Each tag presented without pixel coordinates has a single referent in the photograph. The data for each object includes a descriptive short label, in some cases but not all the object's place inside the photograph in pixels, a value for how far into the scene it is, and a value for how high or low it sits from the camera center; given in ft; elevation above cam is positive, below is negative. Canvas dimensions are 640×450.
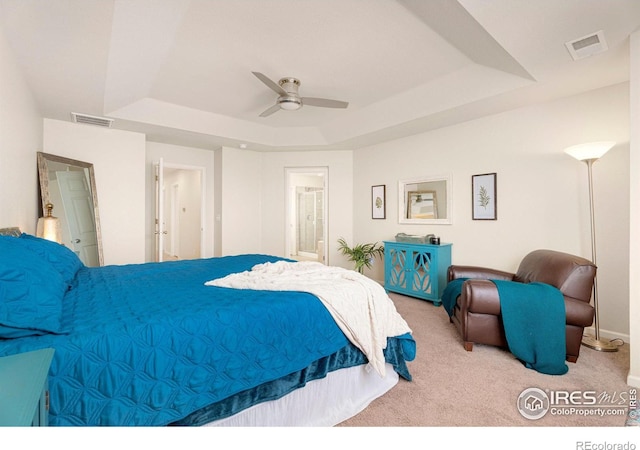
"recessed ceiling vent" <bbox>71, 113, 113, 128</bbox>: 11.84 +4.21
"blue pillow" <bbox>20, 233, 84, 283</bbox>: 5.61 -0.63
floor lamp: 8.55 +1.18
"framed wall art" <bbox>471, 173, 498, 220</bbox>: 12.20 +1.07
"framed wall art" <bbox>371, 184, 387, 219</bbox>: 16.42 +1.12
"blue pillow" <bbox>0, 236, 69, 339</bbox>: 3.54 -0.94
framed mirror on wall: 13.82 +1.08
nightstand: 2.08 -1.31
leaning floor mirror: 11.53 +0.93
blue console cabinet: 12.86 -2.08
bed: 3.54 -1.77
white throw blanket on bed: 5.81 -1.54
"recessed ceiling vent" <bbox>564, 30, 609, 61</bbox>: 7.17 +4.37
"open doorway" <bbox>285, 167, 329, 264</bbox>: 28.19 +0.67
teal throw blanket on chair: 7.23 -2.53
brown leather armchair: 7.58 -2.05
